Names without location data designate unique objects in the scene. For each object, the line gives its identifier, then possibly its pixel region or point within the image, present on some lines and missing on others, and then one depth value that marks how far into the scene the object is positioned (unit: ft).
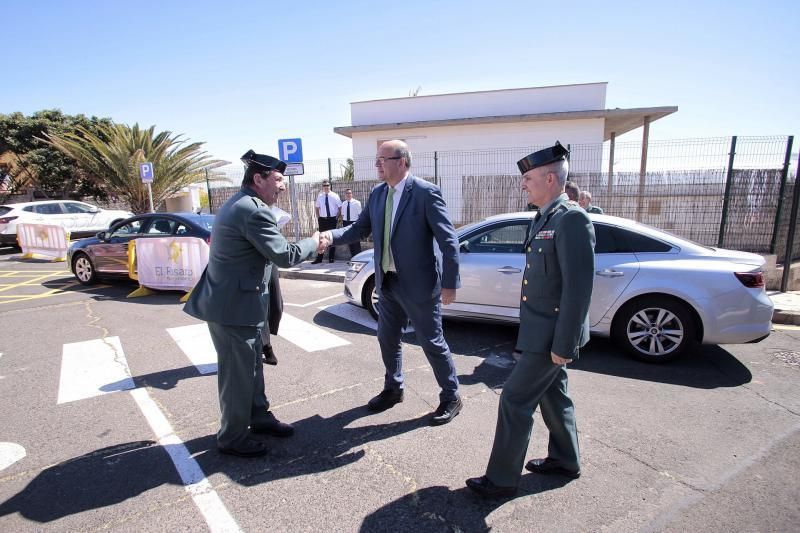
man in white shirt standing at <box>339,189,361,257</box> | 36.47
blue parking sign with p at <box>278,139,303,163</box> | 33.66
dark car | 26.13
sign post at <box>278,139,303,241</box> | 33.71
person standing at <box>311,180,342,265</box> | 36.50
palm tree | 66.39
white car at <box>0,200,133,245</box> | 48.83
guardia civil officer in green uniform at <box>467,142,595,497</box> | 7.20
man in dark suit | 10.51
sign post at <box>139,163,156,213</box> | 47.21
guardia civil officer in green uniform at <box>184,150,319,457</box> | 8.93
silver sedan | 14.16
